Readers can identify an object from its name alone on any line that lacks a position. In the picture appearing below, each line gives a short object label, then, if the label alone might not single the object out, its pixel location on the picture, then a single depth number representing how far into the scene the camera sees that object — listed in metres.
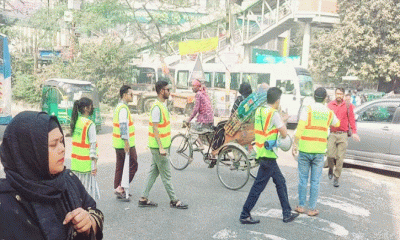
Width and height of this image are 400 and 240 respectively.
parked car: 7.98
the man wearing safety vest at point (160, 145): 5.43
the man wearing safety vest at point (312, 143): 5.37
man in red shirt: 7.12
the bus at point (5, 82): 11.05
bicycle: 6.88
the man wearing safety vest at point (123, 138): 5.65
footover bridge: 23.17
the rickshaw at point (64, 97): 12.55
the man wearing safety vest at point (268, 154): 4.98
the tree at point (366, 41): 25.14
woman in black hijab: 1.60
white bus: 17.06
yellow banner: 16.36
